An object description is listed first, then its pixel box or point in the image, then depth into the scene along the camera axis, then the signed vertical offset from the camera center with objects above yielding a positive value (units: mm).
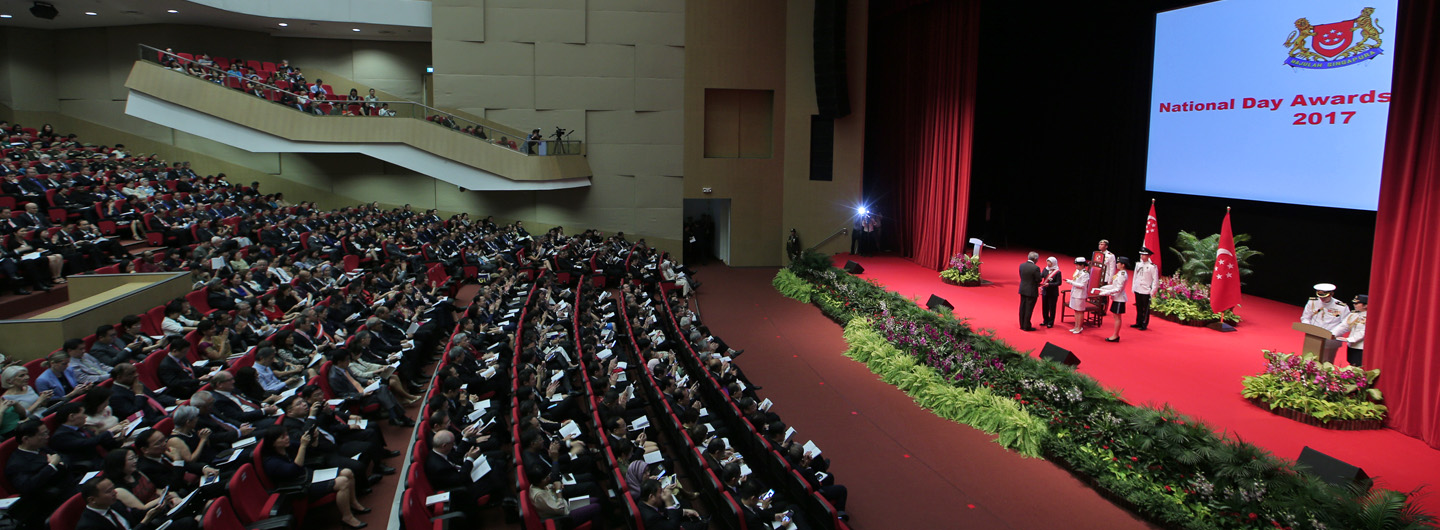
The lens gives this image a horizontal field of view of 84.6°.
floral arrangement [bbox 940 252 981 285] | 15016 -1851
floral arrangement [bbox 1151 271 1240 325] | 11406 -1831
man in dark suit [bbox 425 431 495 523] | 5925 -2373
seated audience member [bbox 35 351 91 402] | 6316 -1823
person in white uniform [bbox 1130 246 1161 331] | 10867 -1421
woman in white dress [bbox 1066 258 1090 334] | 10984 -1543
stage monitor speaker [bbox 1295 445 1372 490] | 5973 -2203
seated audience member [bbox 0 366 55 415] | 5949 -1791
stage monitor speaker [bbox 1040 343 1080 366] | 8922 -2024
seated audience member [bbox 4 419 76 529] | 4926 -2024
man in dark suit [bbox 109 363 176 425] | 6129 -1899
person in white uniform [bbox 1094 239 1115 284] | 11445 -1211
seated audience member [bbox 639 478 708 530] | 5543 -2443
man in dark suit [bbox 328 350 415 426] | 7543 -2197
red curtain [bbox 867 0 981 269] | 16328 +1219
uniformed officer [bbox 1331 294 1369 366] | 8344 -1576
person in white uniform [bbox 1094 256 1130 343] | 10609 -1543
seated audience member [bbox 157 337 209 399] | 6926 -1927
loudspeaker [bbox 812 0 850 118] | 19281 +2752
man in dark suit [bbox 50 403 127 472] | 5340 -1950
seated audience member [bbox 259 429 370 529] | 5695 -2273
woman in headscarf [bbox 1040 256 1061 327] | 11359 -1665
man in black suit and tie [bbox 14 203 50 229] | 10961 -907
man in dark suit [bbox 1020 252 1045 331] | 11234 -1564
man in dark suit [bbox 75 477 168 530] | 4559 -2044
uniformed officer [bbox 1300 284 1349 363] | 8414 -1426
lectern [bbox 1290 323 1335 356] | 8312 -1653
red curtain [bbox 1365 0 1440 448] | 7289 -523
